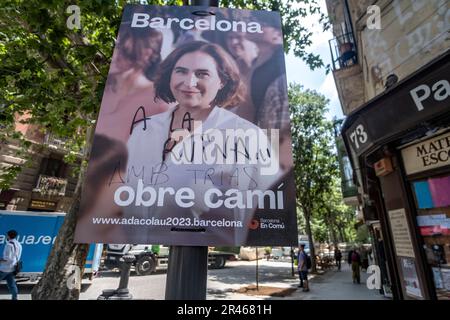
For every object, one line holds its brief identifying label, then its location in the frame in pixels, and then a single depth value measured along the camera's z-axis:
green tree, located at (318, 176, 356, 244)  26.60
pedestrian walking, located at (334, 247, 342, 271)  22.45
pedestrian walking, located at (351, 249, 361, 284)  14.25
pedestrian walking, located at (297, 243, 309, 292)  11.73
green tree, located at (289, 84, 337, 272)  20.17
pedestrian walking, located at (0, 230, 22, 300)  7.57
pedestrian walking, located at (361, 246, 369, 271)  19.45
